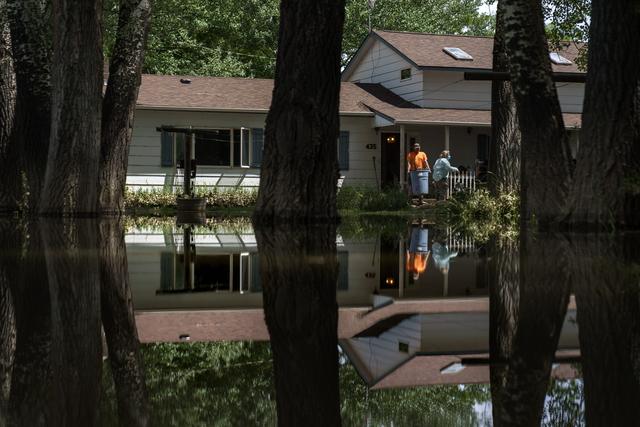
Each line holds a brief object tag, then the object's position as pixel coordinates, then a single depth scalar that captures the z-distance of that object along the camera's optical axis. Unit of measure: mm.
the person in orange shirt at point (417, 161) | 29484
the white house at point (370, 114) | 31625
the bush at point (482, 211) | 16772
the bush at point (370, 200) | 27828
